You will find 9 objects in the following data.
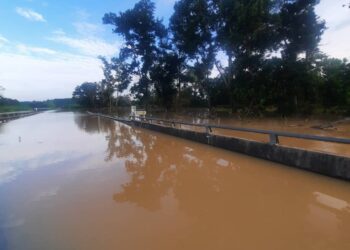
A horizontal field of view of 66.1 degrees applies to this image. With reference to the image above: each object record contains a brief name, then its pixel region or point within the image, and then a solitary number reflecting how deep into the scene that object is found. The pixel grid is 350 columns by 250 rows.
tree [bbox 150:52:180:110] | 28.55
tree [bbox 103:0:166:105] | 28.88
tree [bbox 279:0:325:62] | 21.55
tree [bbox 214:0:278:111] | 18.42
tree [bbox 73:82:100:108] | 80.26
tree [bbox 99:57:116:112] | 52.56
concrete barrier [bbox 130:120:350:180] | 5.66
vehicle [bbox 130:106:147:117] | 27.70
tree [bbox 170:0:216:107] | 21.03
